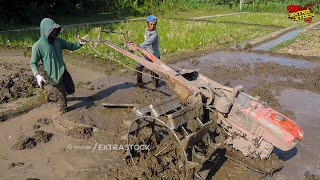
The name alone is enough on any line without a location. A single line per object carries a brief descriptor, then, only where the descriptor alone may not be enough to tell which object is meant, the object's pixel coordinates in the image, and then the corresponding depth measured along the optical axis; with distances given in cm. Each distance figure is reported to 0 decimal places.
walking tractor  316
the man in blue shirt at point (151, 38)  513
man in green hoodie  422
